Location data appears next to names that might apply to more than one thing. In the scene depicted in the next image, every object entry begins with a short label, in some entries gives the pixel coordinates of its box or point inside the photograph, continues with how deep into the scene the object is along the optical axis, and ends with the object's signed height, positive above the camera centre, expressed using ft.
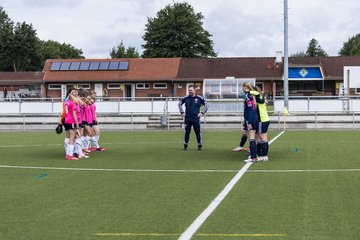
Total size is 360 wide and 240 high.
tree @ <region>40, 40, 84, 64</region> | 355.31 +28.89
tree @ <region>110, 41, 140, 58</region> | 357.20 +25.47
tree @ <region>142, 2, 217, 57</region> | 285.23 +27.09
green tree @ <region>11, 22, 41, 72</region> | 293.64 +23.93
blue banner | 196.24 +6.86
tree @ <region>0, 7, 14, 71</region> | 293.12 +24.76
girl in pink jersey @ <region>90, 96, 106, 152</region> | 59.56 -2.83
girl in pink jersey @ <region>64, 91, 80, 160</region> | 50.44 -1.81
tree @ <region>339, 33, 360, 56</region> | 453.17 +36.61
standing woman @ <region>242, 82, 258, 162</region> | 46.09 -1.58
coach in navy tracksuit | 59.57 -1.41
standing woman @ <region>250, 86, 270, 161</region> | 46.73 -2.06
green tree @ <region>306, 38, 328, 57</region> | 433.48 +31.69
